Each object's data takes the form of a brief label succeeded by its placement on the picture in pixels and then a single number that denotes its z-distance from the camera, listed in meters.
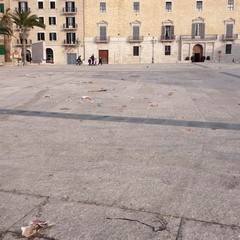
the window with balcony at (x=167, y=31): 55.69
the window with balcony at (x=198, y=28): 55.16
